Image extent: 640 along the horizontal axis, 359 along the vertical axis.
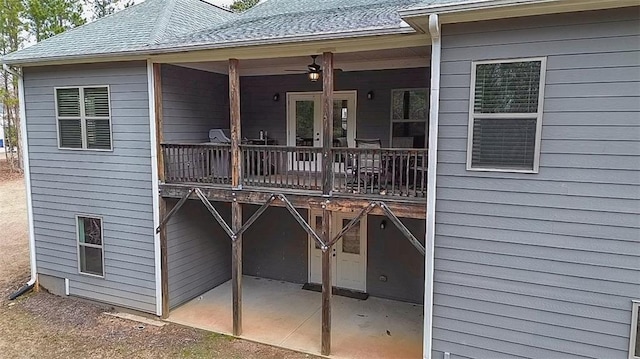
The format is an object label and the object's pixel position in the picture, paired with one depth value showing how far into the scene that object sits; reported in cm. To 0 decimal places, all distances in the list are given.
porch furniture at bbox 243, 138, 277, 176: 722
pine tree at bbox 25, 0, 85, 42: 1912
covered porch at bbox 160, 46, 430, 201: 684
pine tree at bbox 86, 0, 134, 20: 2462
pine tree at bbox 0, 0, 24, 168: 1893
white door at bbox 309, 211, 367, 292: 935
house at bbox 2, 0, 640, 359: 487
